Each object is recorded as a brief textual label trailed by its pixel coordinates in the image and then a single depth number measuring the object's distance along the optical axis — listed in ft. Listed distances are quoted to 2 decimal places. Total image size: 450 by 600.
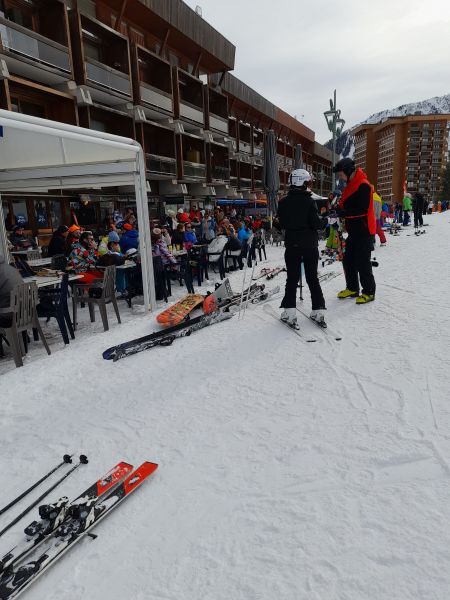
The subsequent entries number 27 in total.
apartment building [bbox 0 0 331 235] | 44.47
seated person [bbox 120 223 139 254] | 26.45
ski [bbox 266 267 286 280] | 28.96
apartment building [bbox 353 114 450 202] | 357.08
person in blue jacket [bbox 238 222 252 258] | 34.65
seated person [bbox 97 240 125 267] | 21.85
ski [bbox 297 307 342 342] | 15.14
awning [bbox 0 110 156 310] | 19.40
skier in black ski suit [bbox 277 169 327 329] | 15.46
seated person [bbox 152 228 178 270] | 24.49
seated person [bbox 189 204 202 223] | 56.73
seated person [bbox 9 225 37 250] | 33.09
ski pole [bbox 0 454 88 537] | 6.60
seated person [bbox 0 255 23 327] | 14.21
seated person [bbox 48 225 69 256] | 29.30
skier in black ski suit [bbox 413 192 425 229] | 62.18
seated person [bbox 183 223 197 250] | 33.14
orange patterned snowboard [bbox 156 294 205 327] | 18.30
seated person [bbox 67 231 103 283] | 20.56
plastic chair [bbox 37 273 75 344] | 16.51
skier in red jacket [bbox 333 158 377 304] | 17.94
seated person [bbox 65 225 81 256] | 28.99
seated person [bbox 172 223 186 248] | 33.74
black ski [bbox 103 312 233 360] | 14.59
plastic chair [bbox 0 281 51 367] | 14.01
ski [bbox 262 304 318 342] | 15.22
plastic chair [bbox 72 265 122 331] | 18.06
